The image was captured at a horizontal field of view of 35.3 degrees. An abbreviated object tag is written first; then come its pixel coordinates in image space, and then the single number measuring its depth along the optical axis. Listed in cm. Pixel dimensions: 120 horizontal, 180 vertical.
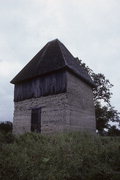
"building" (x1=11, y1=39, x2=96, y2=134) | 1576
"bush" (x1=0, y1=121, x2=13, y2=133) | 2095
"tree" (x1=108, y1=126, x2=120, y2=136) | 2495
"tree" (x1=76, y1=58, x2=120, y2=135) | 2698
